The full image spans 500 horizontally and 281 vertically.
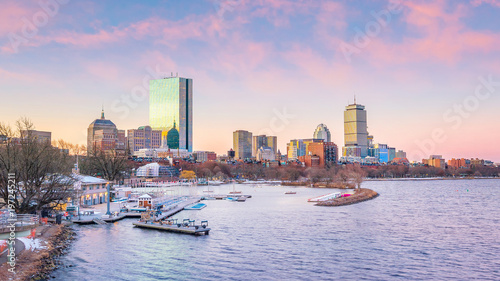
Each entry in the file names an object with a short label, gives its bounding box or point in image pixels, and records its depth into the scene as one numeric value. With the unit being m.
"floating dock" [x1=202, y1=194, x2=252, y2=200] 104.45
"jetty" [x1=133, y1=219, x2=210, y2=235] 49.78
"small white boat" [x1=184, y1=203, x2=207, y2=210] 79.75
